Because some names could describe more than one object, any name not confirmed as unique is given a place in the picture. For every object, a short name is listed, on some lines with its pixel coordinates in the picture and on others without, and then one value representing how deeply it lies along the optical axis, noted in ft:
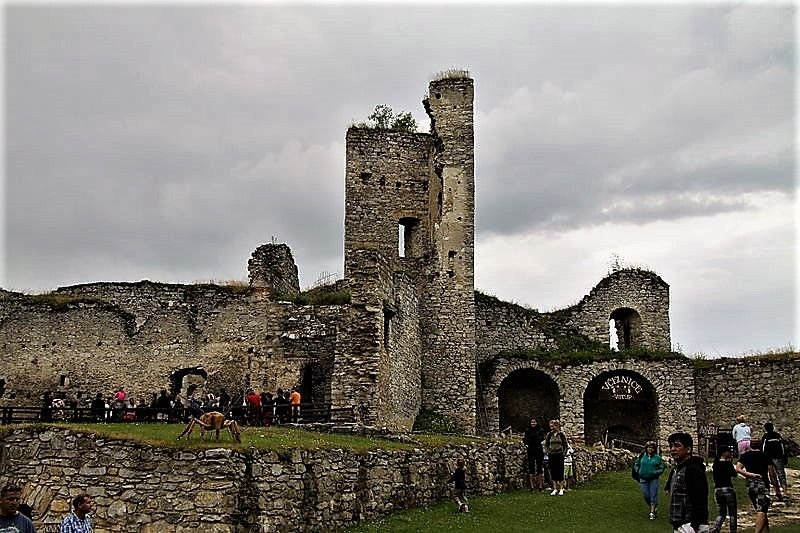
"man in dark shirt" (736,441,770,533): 48.17
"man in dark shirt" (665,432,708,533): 38.50
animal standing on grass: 58.44
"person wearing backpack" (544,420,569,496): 73.15
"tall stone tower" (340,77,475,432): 92.38
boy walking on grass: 64.49
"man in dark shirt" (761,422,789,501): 63.52
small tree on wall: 141.08
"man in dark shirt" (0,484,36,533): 35.68
